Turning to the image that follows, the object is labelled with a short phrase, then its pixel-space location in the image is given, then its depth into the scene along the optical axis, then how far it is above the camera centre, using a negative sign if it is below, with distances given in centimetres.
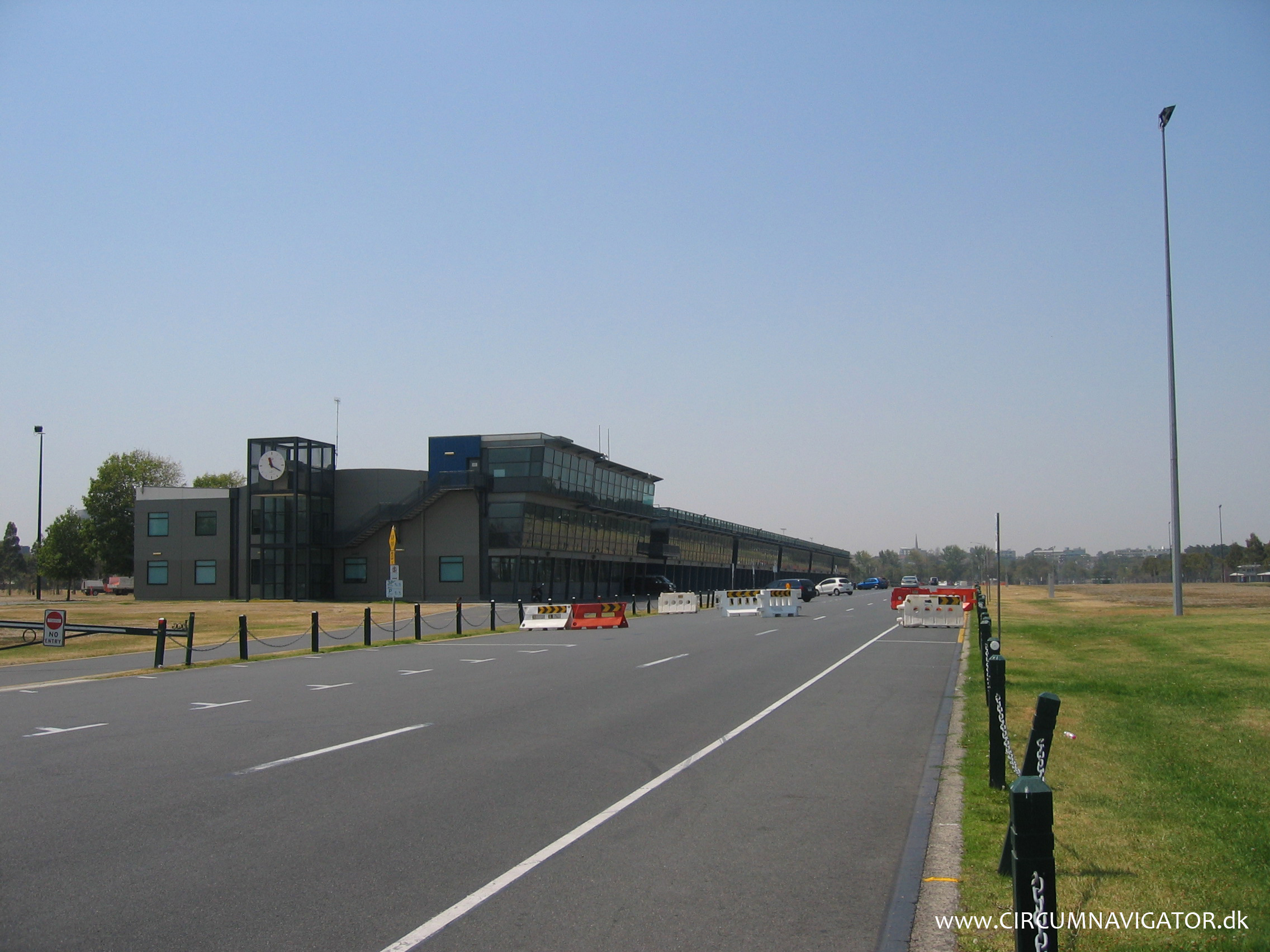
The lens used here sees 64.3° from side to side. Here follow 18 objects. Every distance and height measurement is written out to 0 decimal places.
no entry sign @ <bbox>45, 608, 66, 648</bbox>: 2380 -206
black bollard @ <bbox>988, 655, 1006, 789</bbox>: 815 -164
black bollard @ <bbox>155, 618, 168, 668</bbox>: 2092 -204
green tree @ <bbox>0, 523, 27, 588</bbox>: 16012 -293
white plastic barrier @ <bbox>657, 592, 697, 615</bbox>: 4959 -322
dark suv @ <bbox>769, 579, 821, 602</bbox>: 6919 -352
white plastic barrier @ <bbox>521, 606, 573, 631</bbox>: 3609 -281
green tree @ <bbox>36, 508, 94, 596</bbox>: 9988 -69
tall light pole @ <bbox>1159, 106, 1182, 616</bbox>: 3362 +275
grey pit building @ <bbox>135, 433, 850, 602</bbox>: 6669 +97
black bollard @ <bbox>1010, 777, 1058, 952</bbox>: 391 -123
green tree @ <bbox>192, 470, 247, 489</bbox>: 12719 +758
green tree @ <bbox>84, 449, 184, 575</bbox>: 10106 +333
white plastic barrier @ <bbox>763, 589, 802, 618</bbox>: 4431 -297
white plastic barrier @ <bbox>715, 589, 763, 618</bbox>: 4544 -296
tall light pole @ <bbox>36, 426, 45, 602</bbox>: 8006 +249
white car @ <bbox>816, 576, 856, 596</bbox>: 8388 -418
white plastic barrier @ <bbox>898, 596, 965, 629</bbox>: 3522 -265
